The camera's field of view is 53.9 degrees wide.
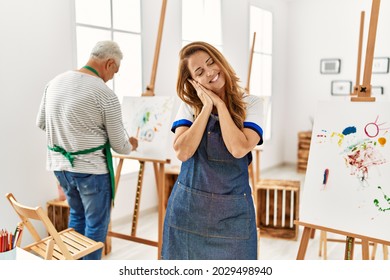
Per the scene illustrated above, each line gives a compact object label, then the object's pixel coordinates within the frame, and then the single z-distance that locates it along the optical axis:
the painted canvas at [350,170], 1.69
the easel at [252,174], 3.65
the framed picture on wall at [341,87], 6.24
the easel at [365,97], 1.75
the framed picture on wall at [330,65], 6.30
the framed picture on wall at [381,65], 5.77
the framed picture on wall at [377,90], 5.85
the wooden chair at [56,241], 1.73
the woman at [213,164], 1.58
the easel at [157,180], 2.79
